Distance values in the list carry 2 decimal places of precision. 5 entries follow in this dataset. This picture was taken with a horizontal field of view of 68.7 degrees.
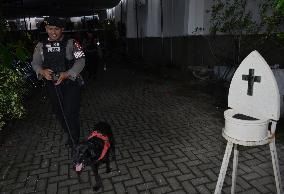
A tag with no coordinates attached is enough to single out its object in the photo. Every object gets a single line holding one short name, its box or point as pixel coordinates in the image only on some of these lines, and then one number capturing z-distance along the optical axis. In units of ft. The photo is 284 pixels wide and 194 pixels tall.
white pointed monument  6.21
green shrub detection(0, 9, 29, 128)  14.58
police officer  10.77
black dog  8.40
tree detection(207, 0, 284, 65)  20.58
